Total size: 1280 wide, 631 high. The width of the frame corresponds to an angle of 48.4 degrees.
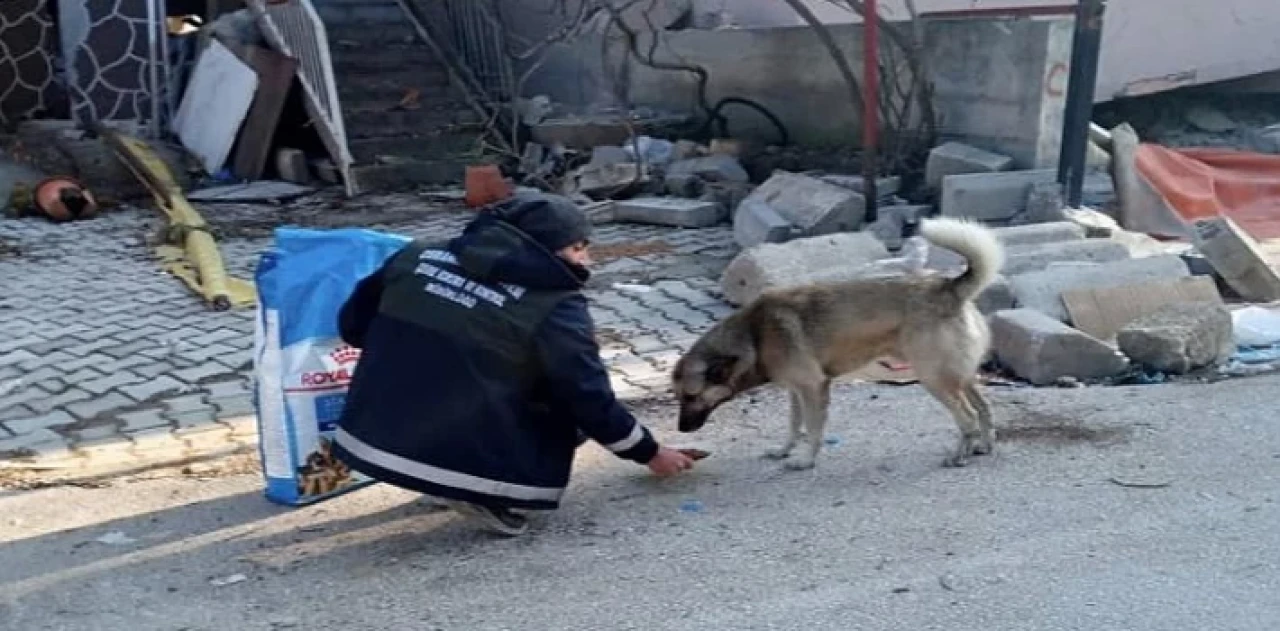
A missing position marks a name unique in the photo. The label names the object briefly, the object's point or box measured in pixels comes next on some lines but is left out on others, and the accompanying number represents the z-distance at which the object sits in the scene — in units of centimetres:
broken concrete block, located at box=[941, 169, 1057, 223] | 890
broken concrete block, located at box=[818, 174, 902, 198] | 968
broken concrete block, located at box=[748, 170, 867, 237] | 900
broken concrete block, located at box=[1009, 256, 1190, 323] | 696
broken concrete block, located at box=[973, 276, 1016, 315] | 709
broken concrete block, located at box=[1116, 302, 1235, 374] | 621
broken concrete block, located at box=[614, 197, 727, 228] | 1031
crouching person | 446
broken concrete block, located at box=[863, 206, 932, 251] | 886
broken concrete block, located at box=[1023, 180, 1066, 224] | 856
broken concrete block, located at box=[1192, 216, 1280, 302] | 748
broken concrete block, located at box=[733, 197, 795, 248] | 888
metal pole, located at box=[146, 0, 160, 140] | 1355
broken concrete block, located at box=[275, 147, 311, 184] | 1268
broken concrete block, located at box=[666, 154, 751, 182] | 1102
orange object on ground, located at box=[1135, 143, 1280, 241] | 950
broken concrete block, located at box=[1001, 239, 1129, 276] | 757
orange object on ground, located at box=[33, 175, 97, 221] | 1118
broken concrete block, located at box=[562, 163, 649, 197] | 1131
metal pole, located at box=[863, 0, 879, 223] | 938
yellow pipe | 829
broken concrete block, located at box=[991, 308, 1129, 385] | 620
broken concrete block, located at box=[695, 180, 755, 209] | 1053
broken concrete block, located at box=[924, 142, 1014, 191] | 928
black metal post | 848
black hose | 1188
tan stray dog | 509
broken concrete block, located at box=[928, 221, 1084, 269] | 801
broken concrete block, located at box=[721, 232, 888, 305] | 739
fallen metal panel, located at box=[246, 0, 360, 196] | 1225
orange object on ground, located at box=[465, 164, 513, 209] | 1134
